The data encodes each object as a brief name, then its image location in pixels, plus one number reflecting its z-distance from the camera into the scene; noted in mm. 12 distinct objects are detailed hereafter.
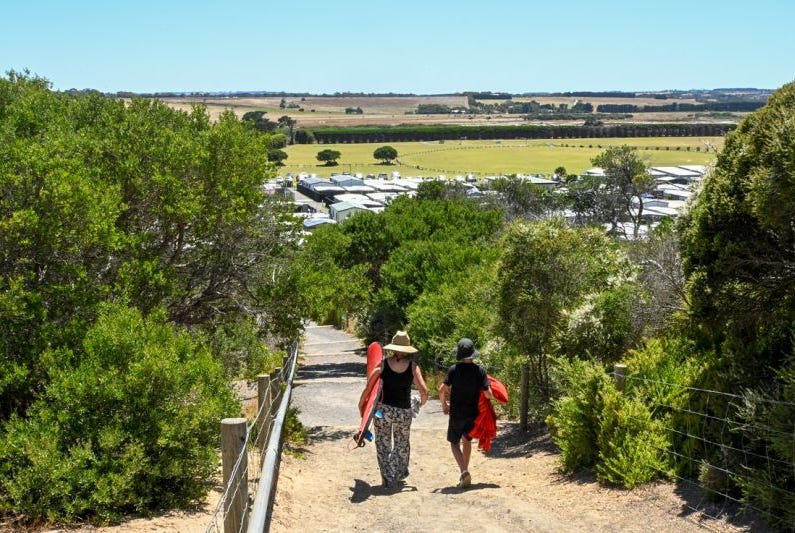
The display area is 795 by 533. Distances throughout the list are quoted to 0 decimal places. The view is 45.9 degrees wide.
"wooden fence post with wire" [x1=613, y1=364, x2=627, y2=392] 9945
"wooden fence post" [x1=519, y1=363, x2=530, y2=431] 13688
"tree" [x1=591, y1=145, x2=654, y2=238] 72350
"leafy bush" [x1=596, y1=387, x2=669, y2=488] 8969
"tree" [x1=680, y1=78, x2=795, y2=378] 9023
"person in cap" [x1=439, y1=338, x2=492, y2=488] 9602
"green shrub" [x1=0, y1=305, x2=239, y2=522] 8523
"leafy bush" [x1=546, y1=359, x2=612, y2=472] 9992
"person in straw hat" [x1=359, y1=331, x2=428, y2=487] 9625
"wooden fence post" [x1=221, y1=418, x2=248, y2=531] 6273
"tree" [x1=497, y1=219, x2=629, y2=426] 13352
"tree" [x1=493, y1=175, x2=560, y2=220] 73750
